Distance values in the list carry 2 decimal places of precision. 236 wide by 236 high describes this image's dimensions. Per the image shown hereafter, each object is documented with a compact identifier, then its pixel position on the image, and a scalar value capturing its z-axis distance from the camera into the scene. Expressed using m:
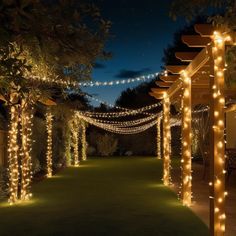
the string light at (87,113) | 15.11
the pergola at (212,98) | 3.76
